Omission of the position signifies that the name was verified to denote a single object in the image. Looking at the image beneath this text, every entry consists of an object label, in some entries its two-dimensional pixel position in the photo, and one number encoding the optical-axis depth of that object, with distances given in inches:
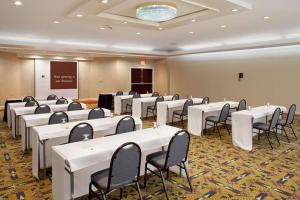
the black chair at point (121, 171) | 98.7
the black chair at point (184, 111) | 292.2
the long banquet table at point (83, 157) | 107.7
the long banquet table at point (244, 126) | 210.4
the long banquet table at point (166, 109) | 293.7
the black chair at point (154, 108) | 346.1
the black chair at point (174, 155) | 120.6
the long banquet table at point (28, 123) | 188.9
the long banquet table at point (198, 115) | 252.2
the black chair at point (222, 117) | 244.0
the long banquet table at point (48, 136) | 146.3
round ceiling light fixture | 185.2
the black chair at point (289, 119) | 226.8
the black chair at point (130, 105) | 392.5
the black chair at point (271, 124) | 210.2
